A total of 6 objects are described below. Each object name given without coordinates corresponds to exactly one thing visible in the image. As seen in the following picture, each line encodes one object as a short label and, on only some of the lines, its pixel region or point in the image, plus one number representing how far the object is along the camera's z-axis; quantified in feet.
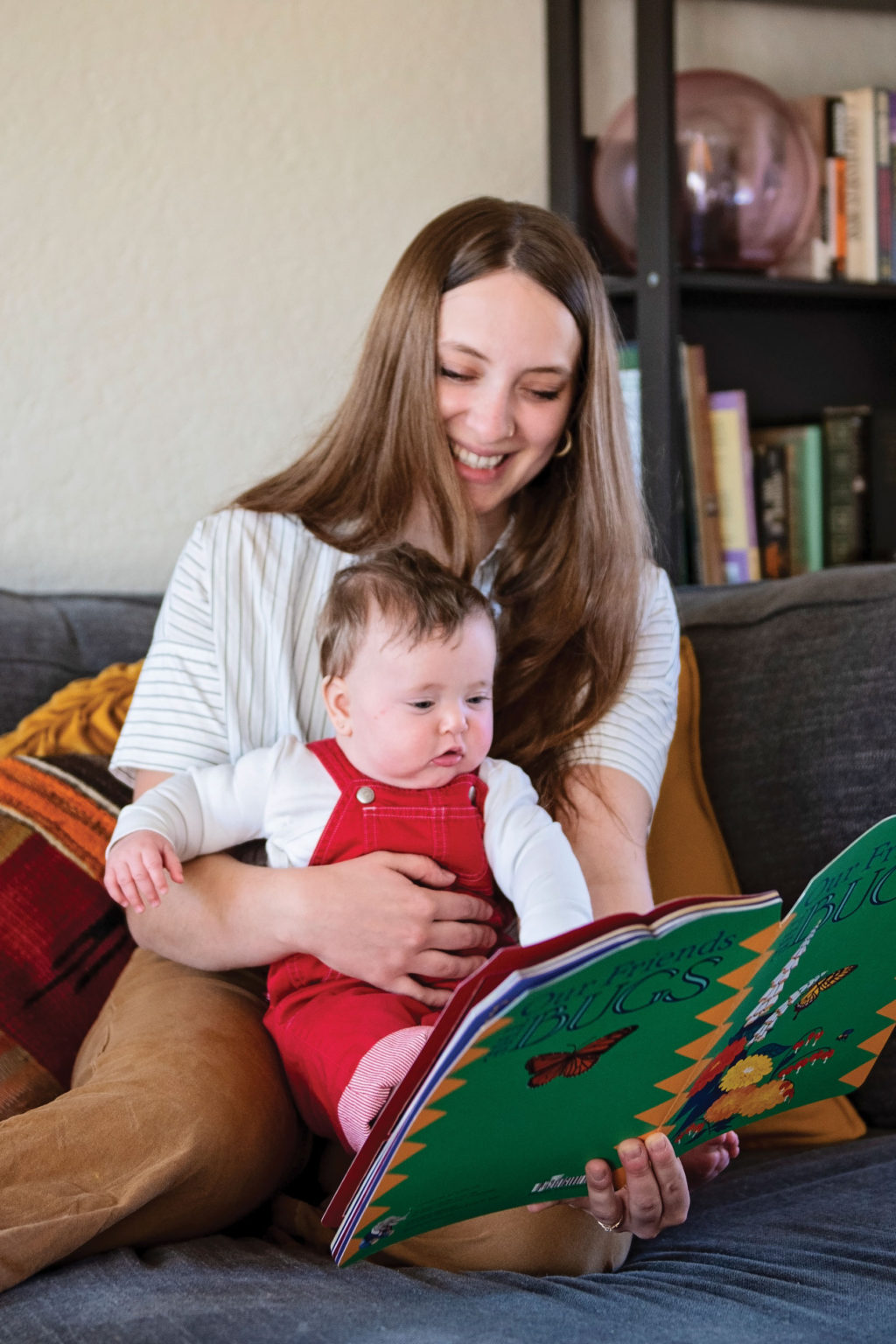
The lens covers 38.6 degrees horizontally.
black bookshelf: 6.63
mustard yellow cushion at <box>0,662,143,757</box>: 4.90
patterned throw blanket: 4.26
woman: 3.75
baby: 3.59
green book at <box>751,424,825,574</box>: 7.32
